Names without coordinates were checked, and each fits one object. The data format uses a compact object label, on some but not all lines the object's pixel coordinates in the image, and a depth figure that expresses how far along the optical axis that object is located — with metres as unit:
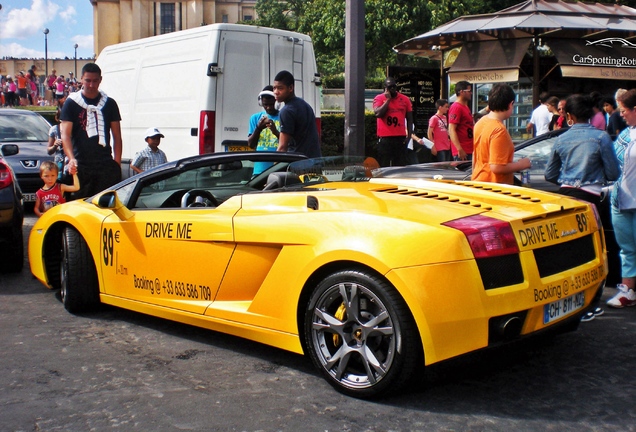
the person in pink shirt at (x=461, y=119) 9.28
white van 9.41
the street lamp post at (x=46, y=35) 51.70
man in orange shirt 5.64
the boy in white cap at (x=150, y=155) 9.66
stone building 86.38
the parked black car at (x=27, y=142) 11.14
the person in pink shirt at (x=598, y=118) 9.85
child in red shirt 8.46
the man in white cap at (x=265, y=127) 8.15
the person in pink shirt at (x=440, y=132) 12.25
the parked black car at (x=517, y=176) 7.75
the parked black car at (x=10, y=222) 7.01
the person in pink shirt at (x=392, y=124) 11.34
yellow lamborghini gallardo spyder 3.50
